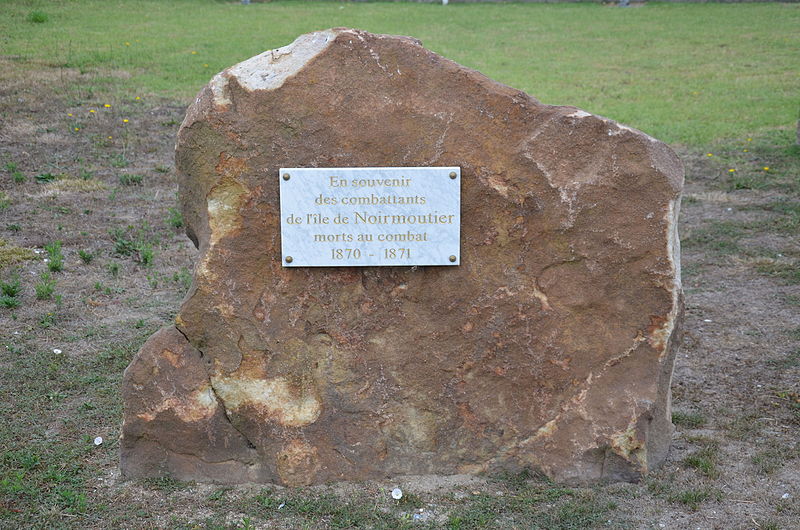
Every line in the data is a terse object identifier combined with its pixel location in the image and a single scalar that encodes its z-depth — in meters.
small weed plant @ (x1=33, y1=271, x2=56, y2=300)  6.52
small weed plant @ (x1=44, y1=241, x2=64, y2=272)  7.04
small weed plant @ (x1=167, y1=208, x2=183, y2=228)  8.02
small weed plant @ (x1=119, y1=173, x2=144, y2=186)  9.00
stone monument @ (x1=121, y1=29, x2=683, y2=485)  4.08
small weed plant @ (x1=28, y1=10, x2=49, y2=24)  13.98
